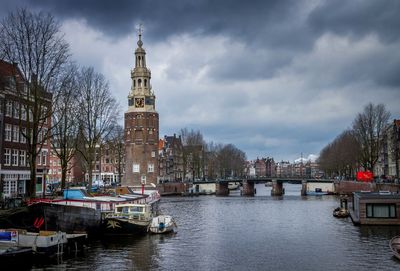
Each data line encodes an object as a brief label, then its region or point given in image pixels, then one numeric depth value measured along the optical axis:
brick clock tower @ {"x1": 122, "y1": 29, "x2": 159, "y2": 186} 120.06
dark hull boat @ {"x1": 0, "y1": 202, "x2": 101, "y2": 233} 38.09
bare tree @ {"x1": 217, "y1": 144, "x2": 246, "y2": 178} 183.88
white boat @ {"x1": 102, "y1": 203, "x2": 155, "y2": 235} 45.23
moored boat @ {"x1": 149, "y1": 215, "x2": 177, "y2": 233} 48.75
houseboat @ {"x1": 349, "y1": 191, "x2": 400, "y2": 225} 53.38
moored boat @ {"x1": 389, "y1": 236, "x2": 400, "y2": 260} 34.54
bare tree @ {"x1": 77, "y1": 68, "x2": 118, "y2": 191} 67.86
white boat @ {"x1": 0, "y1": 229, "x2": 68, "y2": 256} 31.45
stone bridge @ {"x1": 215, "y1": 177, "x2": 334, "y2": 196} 138.50
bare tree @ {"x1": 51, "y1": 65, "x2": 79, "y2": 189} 50.09
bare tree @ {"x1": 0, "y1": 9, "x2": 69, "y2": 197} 42.72
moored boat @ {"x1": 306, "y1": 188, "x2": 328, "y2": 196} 133.32
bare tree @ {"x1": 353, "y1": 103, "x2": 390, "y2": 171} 104.06
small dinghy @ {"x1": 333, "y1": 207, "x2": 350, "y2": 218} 65.11
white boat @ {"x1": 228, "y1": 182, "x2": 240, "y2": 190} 190.18
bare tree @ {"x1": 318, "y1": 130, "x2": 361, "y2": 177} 116.25
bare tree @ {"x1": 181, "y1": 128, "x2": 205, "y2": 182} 156.50
